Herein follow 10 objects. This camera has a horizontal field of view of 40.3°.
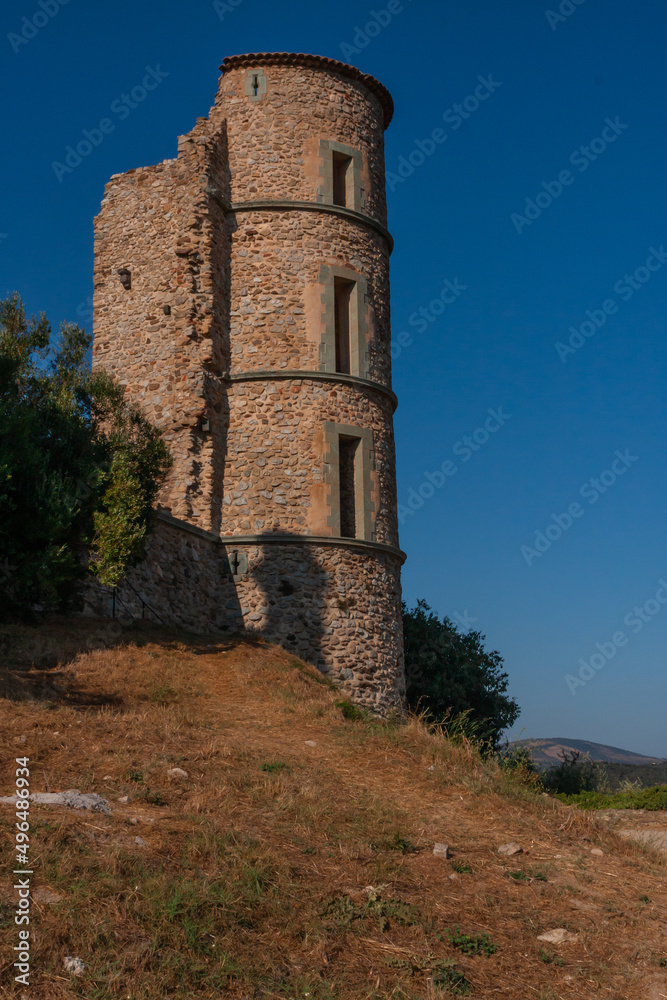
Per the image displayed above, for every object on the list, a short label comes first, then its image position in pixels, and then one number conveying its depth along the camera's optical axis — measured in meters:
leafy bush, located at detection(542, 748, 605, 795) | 18.94
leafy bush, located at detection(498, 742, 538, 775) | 12.53
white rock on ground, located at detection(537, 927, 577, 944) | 6.65
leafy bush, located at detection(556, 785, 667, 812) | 14.26
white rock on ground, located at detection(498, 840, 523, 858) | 8.35
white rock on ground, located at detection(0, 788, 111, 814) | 7.36
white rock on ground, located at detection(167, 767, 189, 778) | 8.76
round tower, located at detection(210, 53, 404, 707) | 17.28
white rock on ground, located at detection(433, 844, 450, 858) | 7.89
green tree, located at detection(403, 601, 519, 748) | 19.86
